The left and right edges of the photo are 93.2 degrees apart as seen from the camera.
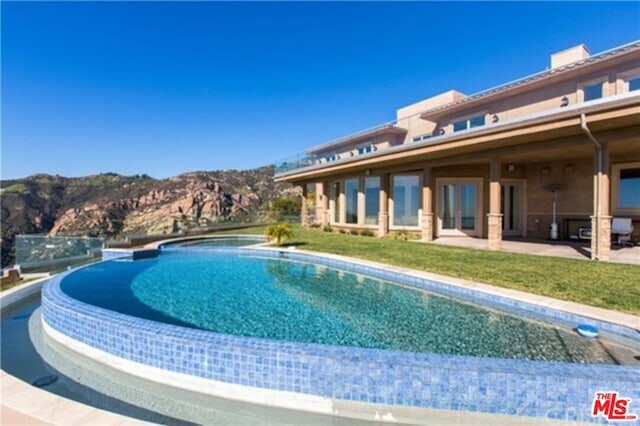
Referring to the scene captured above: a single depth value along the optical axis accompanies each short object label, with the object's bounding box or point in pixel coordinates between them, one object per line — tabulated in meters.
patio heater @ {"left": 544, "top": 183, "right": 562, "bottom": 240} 14.52
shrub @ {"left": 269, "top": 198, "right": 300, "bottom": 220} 30.16
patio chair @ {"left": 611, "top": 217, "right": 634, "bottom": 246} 12.22
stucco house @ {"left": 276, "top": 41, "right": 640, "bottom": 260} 9.85
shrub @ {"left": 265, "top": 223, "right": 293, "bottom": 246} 15.12
